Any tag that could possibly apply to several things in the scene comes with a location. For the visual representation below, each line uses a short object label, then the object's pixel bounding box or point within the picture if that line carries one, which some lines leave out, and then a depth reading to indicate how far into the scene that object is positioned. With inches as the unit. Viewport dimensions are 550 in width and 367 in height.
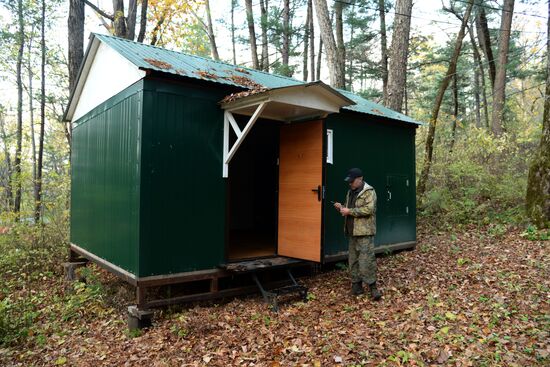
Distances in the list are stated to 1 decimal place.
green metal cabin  201.5
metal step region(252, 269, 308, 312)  209.6
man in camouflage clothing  210.4
